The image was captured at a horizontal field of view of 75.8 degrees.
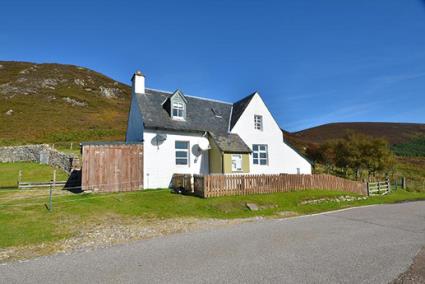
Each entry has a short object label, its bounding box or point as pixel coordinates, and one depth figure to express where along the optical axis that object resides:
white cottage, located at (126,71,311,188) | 20.25
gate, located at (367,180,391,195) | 25.72
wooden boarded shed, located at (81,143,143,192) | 17.42
